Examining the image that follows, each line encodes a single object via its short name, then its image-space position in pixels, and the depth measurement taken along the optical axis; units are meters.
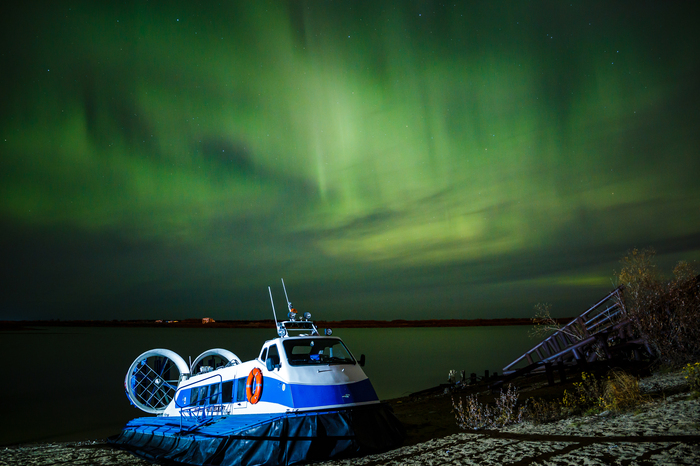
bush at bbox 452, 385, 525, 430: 12.17
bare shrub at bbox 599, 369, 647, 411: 10.68
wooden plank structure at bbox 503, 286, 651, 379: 16.47
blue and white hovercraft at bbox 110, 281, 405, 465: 10.12
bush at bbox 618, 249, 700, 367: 15.21
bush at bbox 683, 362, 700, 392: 10.46
